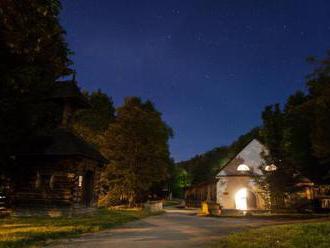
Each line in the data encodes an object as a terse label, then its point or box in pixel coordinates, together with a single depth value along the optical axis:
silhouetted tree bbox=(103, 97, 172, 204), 37.53
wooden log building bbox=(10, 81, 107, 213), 23.02
